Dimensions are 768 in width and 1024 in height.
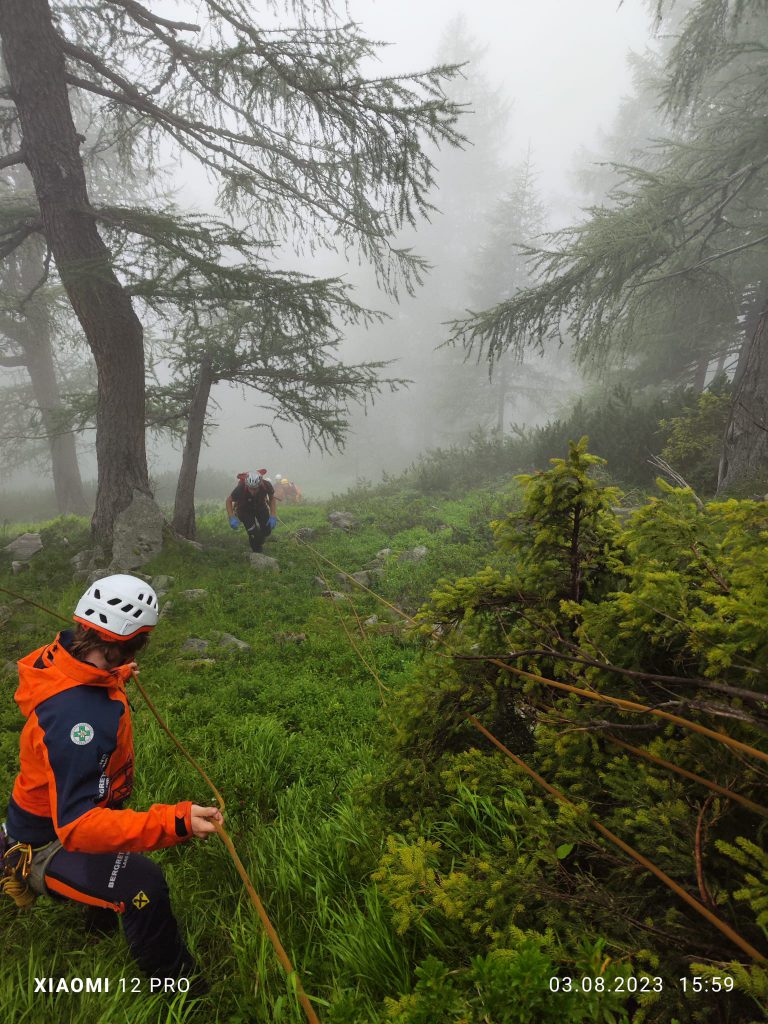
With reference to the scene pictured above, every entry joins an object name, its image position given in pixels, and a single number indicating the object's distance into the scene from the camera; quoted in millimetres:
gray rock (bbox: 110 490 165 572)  7164
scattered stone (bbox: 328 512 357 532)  10845
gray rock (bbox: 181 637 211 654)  5336
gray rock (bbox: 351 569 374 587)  7452
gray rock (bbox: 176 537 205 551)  8097
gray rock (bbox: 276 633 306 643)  5571
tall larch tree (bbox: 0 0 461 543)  6055
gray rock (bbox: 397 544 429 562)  8250
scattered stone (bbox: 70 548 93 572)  7156
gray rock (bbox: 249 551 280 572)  7953
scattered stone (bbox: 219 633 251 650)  5391
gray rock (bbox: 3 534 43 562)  7375
